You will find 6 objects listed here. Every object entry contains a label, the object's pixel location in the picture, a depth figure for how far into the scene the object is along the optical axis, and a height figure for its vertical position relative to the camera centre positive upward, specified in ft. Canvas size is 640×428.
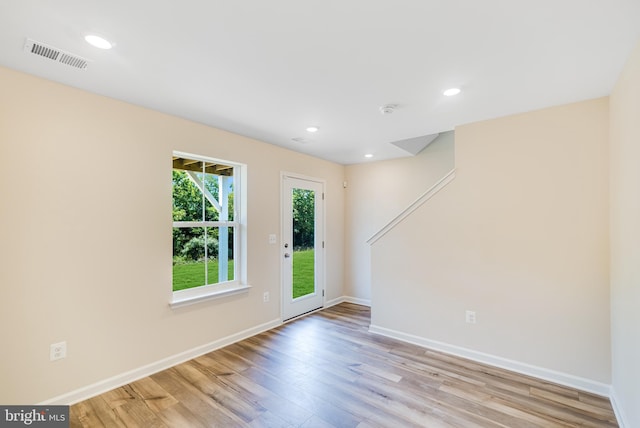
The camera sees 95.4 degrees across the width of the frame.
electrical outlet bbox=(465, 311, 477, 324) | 9.63 -3.39
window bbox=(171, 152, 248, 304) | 9.80 -0.40
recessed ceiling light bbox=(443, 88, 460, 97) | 7.41 +3.21
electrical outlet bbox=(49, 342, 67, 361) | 6.98 -3.24
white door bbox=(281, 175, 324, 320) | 13.44 -1.47
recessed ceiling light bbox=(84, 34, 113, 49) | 5.26 +3.26
